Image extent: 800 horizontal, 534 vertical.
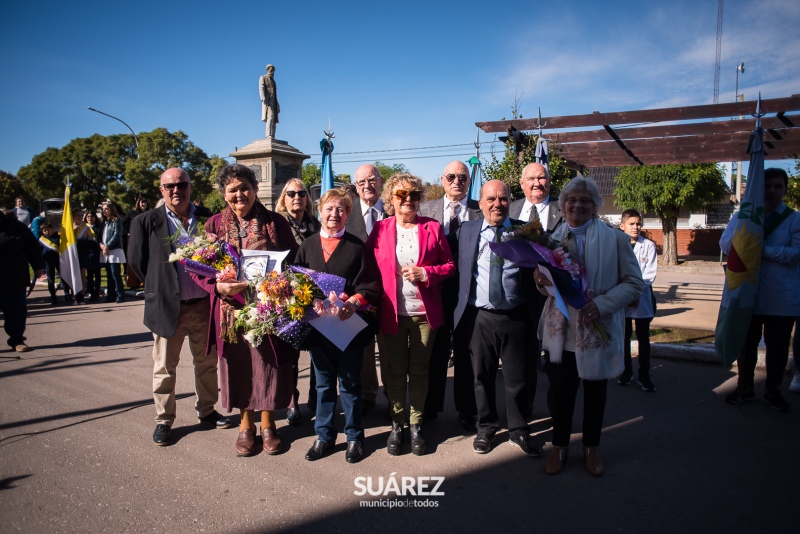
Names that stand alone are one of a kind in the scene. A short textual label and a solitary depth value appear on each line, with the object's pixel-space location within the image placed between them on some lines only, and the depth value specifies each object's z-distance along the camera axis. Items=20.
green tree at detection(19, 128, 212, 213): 42.03
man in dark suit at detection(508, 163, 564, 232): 4.98
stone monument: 11.45
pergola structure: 8.77
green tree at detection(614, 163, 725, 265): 24.12
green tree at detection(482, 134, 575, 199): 9.37
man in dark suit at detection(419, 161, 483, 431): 4.38
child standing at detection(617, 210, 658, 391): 5.45
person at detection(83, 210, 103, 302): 11.75
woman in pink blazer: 3.98
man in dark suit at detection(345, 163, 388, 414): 4.92
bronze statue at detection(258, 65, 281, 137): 12.30
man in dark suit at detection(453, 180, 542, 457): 3.91
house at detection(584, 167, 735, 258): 29.62
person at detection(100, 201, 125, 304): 11.28
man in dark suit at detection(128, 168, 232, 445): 4.14
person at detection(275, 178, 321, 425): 5.12
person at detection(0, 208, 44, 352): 6.89
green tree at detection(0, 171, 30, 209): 44.82
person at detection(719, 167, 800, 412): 4.80
